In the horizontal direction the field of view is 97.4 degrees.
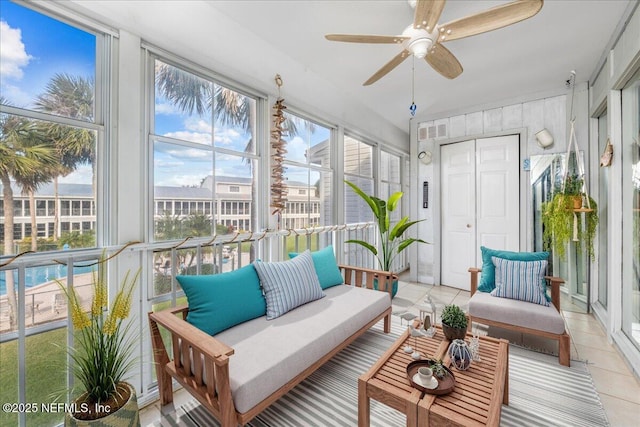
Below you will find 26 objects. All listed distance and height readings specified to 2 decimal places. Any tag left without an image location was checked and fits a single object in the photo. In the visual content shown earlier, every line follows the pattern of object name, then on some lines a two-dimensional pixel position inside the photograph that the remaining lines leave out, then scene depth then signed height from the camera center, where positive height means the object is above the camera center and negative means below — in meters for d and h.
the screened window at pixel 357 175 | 4.05 +0.56
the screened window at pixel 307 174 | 3.19 +0.47
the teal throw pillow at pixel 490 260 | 2.75 -0.46
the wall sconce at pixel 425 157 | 4.60 +0.92
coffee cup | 1.35 -0.78
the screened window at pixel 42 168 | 1.48 +0.25
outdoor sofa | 1.39 -0.80
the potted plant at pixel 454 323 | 1.72 -0.69
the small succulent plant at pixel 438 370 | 1.40 -0.79
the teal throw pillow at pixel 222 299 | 1.79 -0.59
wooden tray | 1.31 -0.83
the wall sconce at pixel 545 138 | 3.64 +0.97
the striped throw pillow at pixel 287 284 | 2.12 -0.58
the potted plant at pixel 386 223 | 3.73 -0.14
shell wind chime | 2.80 +0.55
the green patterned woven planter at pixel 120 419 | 1.27 -0.96
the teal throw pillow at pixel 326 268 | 2.75 -0.56
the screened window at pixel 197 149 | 2.08 +0.52
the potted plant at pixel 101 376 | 1.32 -0.81
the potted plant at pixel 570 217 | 3.09 -0.05
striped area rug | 1.69 -1.24
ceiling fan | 1.60 +1.19
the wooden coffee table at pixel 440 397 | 1.21 -0.86
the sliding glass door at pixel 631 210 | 2.27 +0.02
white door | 3.98 +0.16
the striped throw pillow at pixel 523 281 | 2.57 -0.64
